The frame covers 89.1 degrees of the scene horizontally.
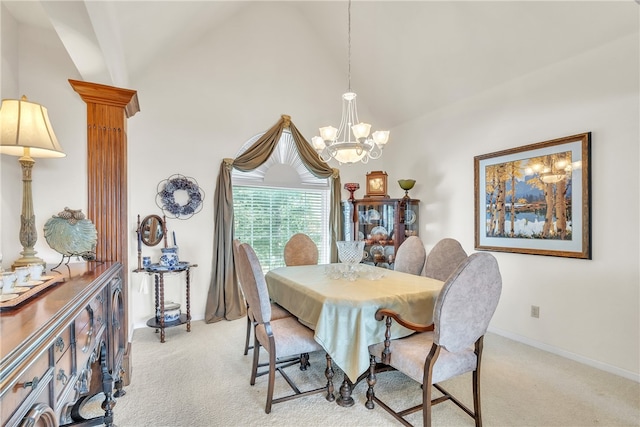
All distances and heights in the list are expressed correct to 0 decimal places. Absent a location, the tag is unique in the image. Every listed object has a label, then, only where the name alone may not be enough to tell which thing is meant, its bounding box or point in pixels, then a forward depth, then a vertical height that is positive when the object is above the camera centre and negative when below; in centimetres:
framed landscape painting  297 +11
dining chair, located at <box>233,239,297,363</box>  262 -88
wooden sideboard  82 -47
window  456 +8
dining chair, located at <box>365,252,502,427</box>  174 -70
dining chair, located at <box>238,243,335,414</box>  215 -87
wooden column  244 +33
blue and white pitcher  357 -52
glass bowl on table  289 -38
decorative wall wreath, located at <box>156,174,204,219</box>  388 +17
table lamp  172 +38
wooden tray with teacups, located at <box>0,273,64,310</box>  110 -32
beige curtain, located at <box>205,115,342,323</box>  409 -50
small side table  341 -97
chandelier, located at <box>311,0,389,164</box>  275 +59
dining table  208 -68
